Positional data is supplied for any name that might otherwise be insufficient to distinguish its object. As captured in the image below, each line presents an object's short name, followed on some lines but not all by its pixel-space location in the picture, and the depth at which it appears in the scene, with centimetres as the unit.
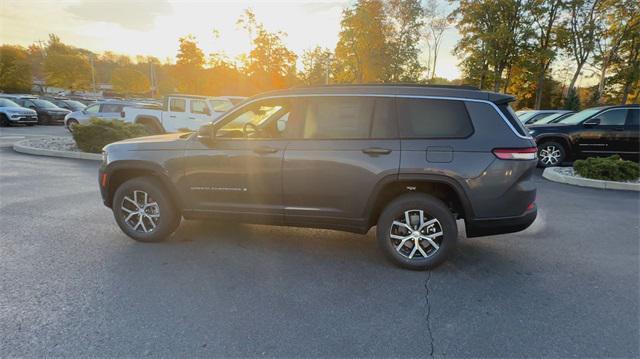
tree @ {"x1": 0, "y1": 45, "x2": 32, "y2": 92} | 4666
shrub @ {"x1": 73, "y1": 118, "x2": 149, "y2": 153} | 1020
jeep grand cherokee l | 346
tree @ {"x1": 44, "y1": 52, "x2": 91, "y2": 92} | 5384
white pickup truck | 1256
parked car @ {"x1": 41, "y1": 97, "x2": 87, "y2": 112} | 2416
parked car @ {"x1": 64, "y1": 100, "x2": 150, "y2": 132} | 1582
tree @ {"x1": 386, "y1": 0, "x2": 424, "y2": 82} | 3083
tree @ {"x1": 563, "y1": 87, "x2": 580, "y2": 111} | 3009
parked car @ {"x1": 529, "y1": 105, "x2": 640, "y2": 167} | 923
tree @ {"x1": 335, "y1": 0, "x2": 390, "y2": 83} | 2864
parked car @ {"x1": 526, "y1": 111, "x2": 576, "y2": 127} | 1084
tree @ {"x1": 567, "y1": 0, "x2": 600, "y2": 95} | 2694
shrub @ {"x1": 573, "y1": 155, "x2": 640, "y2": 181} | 771
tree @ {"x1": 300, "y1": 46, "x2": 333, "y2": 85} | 6103
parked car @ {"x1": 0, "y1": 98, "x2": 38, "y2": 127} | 1825
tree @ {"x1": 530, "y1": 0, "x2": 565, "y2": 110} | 2762
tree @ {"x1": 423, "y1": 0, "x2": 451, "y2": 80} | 3769
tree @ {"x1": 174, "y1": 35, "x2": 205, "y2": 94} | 3744
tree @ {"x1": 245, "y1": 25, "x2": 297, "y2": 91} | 3606
